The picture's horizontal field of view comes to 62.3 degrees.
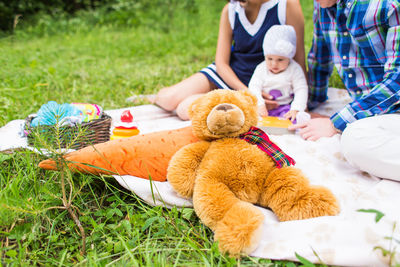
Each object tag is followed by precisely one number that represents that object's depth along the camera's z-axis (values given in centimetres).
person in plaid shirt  137
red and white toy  182
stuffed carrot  137
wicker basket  165
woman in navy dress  216
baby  201
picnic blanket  104
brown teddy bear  104
